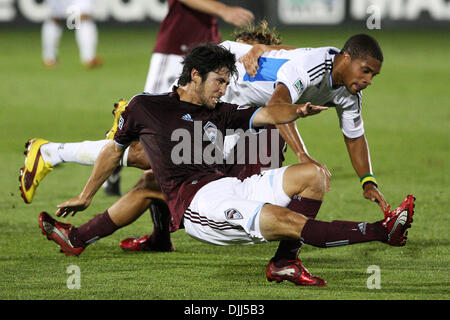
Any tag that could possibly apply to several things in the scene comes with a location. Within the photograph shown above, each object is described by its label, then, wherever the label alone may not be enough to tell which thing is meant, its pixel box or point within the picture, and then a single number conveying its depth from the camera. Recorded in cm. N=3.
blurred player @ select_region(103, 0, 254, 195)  1515
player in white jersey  1073
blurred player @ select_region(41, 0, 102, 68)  3403
